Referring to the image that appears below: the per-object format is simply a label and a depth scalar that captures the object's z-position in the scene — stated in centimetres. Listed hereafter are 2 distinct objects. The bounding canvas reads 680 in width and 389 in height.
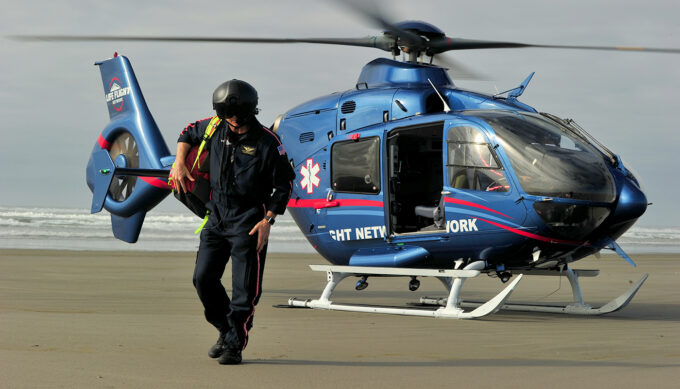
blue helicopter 1534
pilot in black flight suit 1016
